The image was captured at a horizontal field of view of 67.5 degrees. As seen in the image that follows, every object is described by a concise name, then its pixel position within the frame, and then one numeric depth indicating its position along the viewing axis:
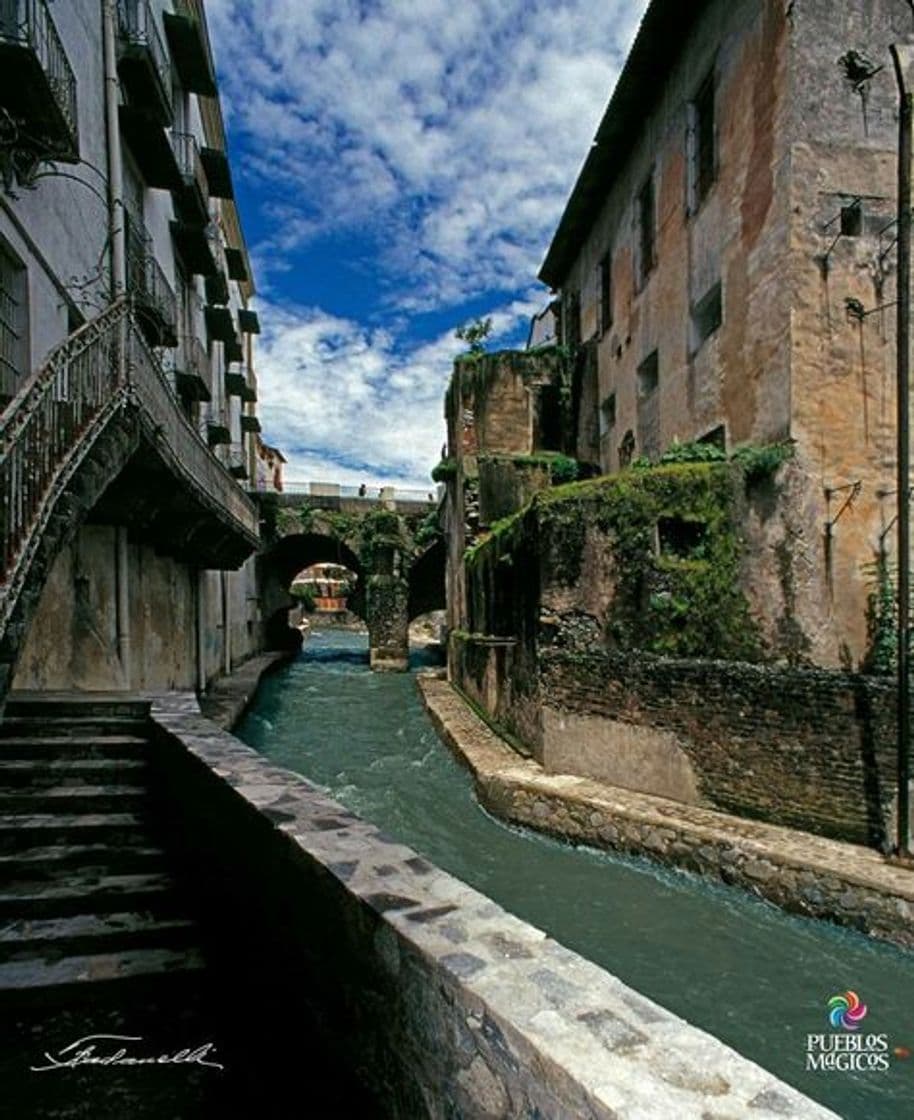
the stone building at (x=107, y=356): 4.99
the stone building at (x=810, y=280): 9.93
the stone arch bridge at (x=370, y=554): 27.39
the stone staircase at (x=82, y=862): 3.54
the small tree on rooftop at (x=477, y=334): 21.05
